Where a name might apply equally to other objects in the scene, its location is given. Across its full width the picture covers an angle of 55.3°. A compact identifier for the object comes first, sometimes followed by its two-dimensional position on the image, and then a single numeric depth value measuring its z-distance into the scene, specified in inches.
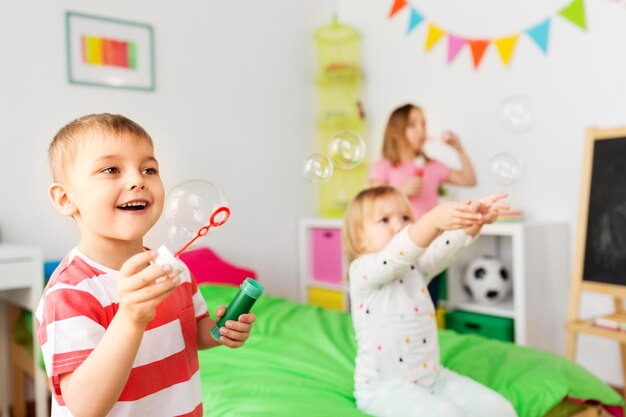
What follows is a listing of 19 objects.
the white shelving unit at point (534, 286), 102.2
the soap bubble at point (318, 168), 59.9
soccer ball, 109.3
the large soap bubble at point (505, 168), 80.8
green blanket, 60.6
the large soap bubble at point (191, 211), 38.0
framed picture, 113.1
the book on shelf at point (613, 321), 87.4
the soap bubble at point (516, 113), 98.1
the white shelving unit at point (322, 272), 134.7
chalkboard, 93.8
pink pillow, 116.8
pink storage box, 135.6
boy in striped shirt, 29.2
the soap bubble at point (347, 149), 68.5
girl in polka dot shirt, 55.9
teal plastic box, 105.6
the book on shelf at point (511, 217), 109.8
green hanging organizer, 147.3
